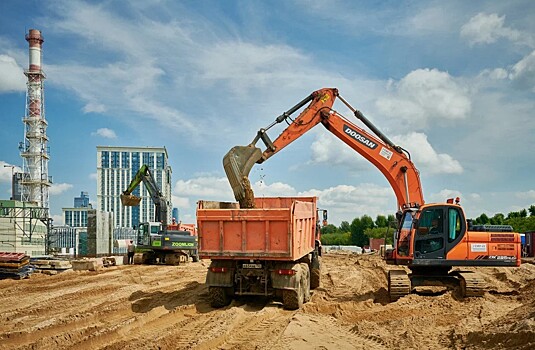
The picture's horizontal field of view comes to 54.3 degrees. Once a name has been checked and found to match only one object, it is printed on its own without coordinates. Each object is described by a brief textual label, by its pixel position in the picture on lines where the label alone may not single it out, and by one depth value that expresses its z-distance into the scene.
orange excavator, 12.07
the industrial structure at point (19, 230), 32.69
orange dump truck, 10.81
